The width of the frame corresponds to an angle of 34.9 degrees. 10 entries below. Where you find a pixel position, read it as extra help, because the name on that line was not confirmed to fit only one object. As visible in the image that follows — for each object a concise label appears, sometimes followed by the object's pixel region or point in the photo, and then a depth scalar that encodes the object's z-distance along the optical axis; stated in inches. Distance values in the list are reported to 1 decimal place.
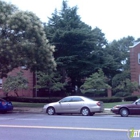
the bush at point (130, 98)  894.1
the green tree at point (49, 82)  978.8
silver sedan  581.7
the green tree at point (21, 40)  674.6
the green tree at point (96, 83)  909.1
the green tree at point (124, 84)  936.4
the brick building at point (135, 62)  1093.9
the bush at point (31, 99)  915.3
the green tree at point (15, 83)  997.1
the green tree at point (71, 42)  1049.0
